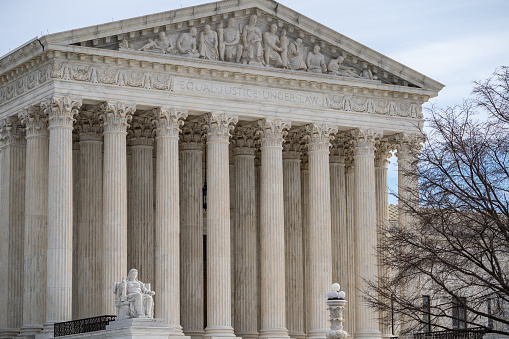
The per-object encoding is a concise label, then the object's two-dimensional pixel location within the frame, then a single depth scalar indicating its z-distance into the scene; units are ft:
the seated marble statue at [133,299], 163.32
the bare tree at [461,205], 128.16
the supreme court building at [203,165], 183.62
